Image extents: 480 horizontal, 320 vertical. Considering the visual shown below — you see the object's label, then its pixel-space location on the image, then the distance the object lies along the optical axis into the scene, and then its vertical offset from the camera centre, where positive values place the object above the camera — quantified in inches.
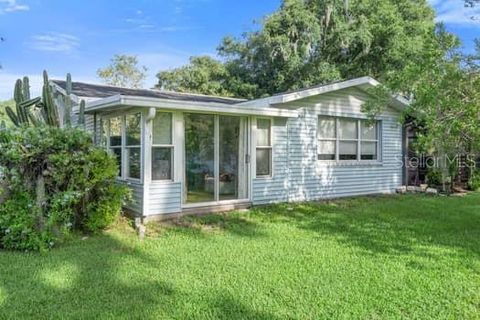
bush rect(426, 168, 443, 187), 499.2 -22.4
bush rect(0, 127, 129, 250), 221.6 -13.3
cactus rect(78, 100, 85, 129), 311.4 +39.9
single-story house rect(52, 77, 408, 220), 307.9 +13.7
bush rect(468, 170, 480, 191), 254.2 -13.6
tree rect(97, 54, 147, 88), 1154.0 +272.4
